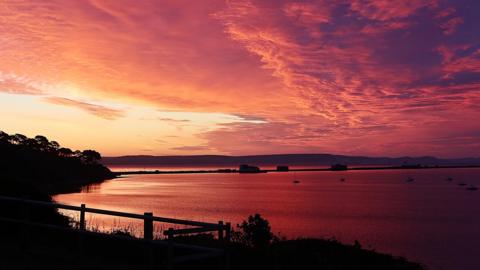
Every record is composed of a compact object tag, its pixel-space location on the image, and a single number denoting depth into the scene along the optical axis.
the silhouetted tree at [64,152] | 192.50
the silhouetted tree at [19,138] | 149.75
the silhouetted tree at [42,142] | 170.00
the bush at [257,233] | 19.92
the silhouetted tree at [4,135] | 123.75
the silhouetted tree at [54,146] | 181.95
